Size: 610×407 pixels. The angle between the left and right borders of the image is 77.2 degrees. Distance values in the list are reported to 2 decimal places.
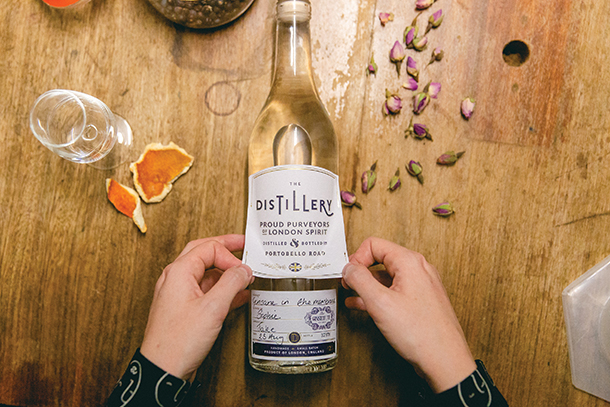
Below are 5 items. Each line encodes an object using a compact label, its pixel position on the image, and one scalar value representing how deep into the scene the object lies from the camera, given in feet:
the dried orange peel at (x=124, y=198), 2.88
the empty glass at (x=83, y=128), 2.70
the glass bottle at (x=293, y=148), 2.30
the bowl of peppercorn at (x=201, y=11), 2.61
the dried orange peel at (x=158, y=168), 2.86
